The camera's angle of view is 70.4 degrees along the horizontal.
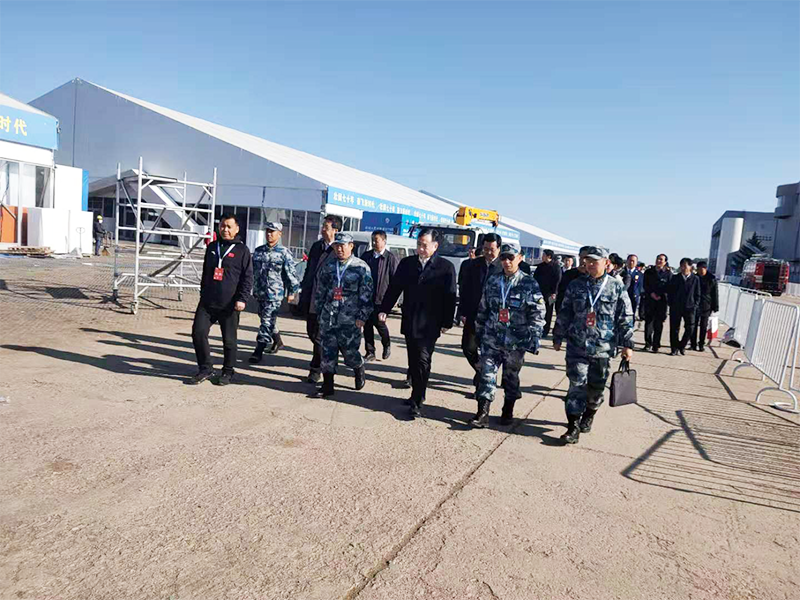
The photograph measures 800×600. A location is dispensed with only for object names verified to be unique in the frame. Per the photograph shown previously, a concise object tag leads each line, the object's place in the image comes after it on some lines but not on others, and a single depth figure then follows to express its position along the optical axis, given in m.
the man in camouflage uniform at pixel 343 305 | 6.09
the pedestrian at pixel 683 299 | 11.16
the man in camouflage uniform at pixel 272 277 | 7.88
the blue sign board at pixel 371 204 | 25.95
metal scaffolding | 9.89
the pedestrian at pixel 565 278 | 8.52
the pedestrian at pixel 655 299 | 11.32
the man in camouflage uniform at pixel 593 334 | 5.14
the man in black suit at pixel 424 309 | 5.70
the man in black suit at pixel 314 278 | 6.76
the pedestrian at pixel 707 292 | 11.49
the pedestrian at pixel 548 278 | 10.72
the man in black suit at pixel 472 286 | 6.66
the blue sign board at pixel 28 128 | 20.17
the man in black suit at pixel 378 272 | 8.04
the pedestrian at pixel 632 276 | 12.17
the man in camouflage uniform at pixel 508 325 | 5.39
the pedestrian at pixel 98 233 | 23.80
